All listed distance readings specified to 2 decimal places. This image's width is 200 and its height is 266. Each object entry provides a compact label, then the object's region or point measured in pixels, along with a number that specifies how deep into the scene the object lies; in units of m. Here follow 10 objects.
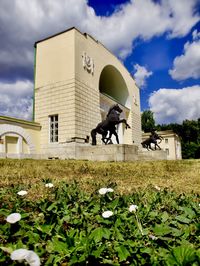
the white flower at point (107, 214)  1.78
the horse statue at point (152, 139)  18.25
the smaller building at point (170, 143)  39.22
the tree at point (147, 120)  50.16
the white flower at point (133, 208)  1.90
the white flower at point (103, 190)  2.24
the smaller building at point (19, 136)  14.52
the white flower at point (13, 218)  1.52
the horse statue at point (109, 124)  11.83
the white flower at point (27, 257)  1.06
